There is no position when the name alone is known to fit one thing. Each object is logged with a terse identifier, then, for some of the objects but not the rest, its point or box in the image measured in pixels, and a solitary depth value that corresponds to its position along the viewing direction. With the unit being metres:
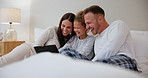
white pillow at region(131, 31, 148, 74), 1.15
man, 0.91
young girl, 1.28
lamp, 2.48
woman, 1.60
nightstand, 2.40
